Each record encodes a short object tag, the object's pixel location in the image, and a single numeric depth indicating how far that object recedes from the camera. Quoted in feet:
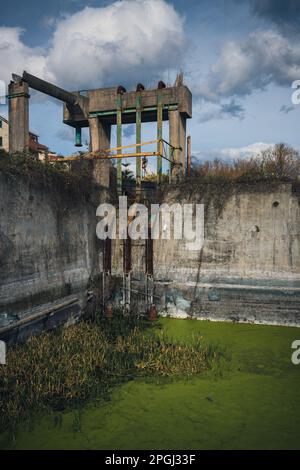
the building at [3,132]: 110.62
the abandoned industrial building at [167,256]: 25.00
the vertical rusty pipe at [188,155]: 37.68
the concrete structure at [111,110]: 34.73
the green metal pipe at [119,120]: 40.63
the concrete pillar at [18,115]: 34.50
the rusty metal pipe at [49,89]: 35.01
